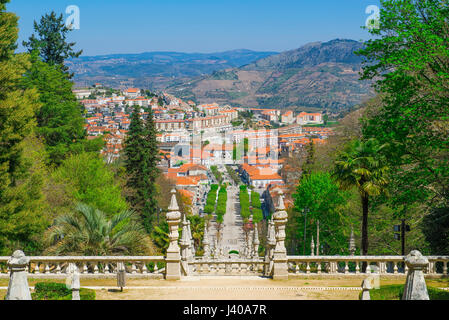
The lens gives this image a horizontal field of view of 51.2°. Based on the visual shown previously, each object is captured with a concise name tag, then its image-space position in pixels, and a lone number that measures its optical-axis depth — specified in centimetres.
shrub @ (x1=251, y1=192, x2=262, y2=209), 10594
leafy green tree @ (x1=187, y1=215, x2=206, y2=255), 4106
